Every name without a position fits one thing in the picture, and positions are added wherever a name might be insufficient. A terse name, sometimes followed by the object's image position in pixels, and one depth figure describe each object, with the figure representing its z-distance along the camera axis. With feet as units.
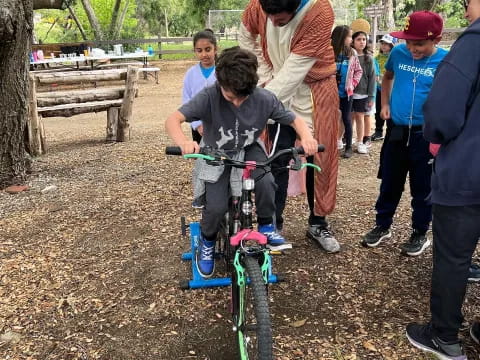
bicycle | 6.99
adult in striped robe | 10.53
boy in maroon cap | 10.52
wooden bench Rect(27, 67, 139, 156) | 22.47
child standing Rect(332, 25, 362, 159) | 20.33
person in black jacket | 6.84
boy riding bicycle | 8.93
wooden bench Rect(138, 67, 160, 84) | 52.28
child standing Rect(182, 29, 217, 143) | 14.52
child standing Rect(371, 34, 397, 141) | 24.43
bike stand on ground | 10.82
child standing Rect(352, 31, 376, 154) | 22.50
